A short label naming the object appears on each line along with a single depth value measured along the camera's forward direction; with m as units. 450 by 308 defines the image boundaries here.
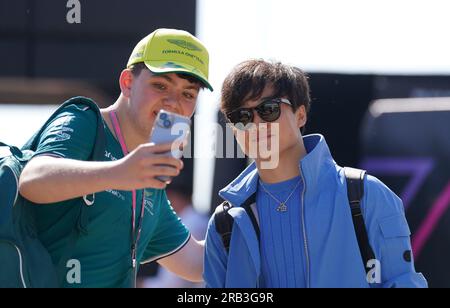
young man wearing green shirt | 6.88
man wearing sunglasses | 7.10
